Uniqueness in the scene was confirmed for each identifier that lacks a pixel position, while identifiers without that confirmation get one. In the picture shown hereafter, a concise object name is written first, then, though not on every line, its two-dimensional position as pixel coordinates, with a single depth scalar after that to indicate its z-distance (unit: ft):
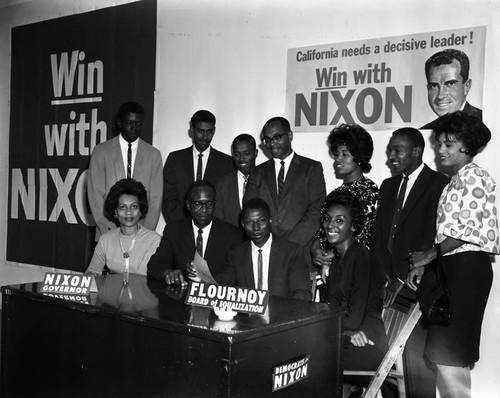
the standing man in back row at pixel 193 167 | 14.30
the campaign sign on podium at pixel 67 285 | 8.07
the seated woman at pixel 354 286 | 9.09
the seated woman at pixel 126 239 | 11.31
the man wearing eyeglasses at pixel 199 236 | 10.97
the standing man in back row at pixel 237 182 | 12.96
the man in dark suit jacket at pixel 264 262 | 9.85
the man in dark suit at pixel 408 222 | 10.66
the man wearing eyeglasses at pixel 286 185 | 12.17
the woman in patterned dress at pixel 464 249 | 9.15
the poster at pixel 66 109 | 17.70
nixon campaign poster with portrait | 11.99
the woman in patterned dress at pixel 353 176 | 11.30
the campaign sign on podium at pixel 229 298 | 6.93
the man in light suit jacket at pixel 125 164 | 14.39
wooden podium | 6.40
